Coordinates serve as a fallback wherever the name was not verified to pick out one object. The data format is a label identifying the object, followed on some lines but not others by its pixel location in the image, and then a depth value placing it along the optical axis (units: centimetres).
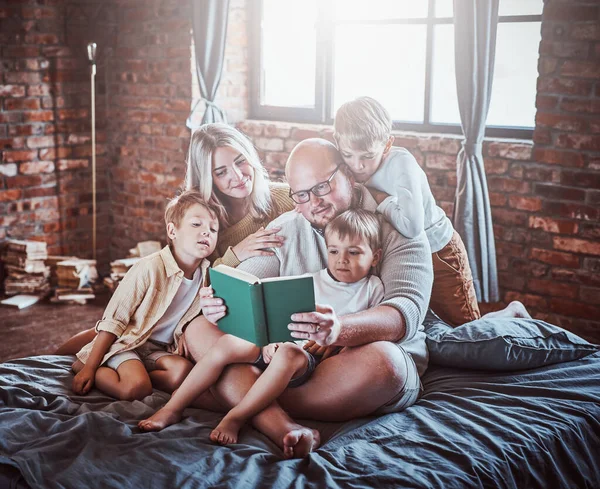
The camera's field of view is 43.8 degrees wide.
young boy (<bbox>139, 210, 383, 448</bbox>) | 202
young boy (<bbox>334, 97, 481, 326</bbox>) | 215
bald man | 198
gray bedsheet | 177
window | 357
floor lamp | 452
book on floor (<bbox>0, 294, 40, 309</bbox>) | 440
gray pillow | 229
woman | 227
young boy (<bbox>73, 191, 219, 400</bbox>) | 221
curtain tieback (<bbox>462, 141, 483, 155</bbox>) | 337
